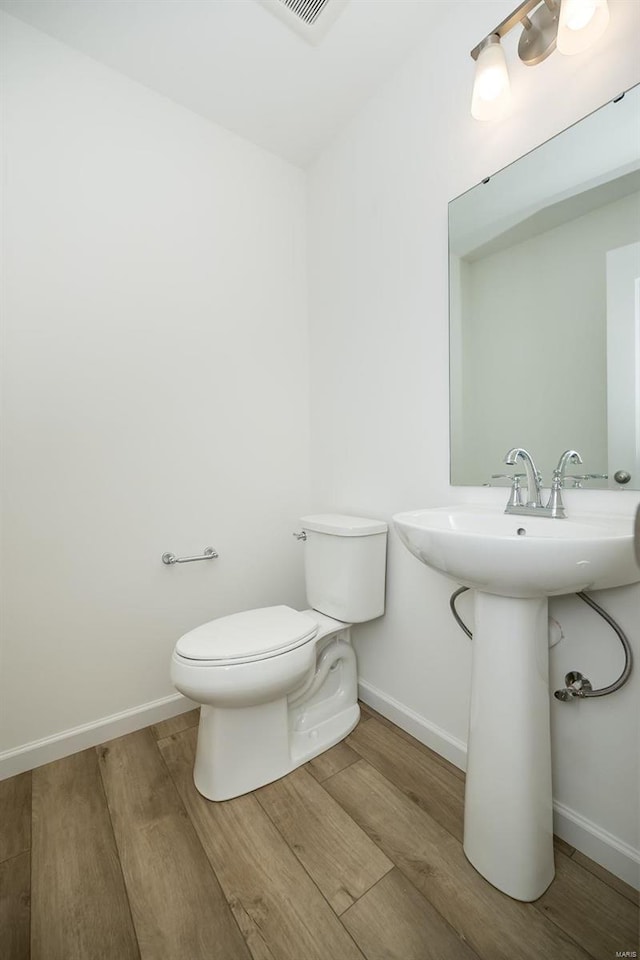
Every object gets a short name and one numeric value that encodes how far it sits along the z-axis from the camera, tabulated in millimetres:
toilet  1143
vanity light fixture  903
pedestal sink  836
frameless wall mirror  946
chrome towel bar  1565
